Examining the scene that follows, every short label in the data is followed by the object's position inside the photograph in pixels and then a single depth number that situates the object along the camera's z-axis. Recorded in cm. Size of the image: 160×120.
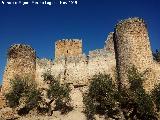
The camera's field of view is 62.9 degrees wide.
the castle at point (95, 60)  1095
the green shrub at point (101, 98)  1012
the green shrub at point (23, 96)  1109
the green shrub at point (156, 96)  979
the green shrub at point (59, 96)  1104
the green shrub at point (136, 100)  955
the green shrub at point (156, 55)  1368
